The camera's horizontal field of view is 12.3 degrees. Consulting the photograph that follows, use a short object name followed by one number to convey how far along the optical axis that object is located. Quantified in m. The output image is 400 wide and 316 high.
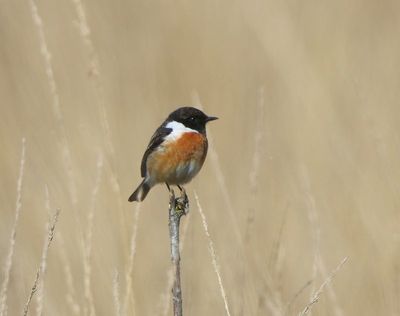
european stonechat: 8.20
